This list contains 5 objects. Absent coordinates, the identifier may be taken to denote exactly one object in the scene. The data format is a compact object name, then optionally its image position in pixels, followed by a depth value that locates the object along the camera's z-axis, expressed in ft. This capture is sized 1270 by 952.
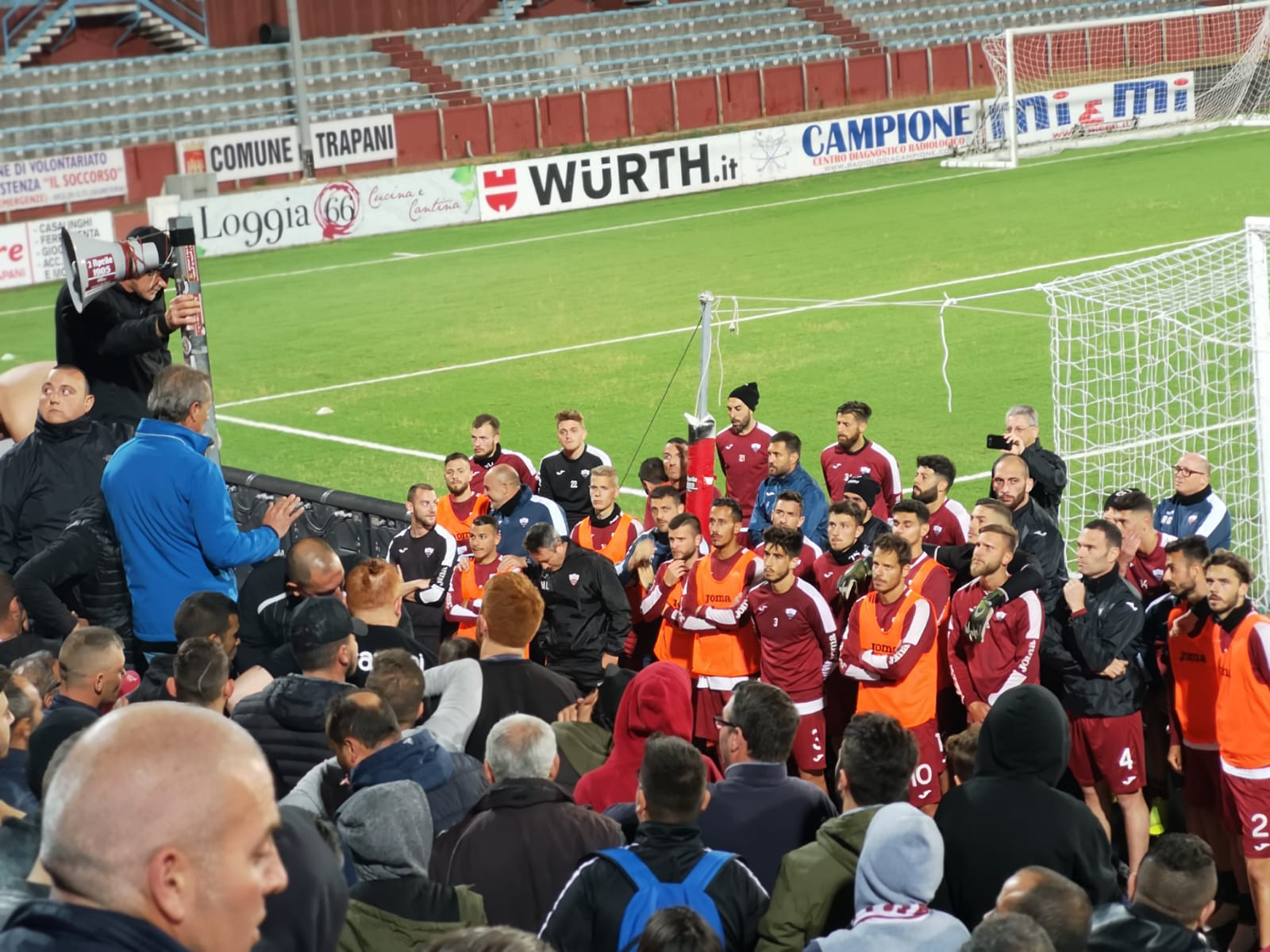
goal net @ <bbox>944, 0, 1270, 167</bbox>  120.78
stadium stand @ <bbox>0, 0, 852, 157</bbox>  117.60
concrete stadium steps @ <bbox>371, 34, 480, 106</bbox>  132.46
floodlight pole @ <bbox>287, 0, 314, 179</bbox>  111.86
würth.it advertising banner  108.58
